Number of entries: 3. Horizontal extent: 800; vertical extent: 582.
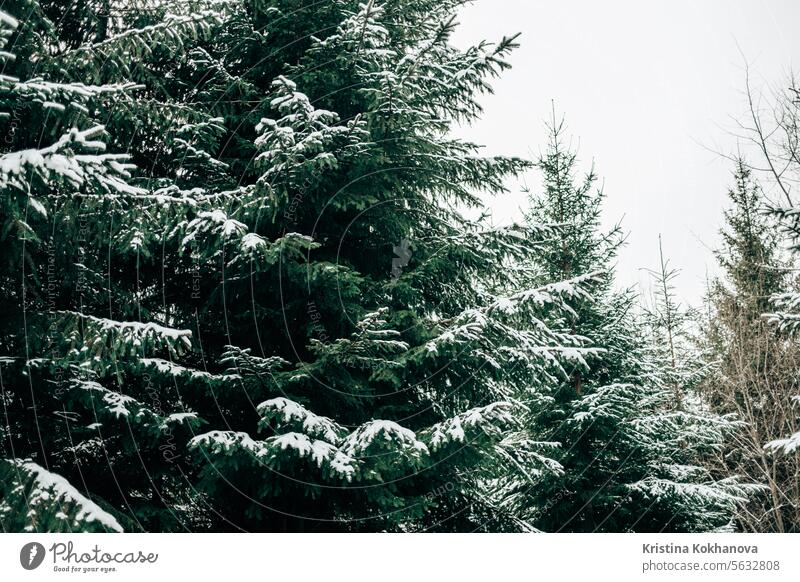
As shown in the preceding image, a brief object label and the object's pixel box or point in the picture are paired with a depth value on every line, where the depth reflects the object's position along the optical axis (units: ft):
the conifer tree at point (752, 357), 40.16
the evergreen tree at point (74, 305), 13.73
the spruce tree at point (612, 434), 34.65
